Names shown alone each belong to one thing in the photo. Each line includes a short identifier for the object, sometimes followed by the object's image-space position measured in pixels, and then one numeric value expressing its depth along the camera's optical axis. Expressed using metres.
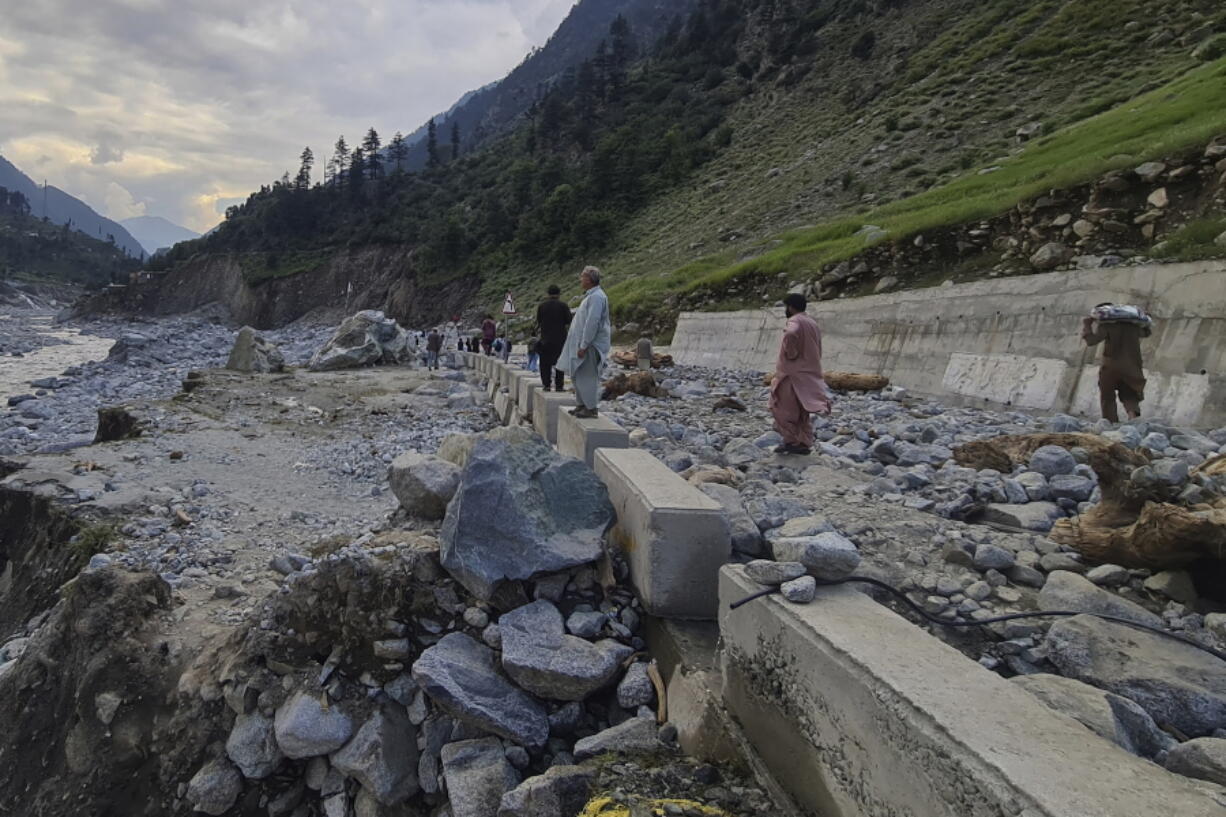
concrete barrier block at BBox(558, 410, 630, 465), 5.54
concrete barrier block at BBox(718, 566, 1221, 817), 1.54
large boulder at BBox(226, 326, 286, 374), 22.17
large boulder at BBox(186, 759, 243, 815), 3.60
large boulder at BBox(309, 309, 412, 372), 24.33
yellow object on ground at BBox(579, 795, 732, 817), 2.35
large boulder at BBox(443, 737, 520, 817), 2.91
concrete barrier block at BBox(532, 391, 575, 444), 7.76
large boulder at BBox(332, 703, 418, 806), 3.30
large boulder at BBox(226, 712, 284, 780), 3.62
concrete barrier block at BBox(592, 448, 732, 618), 3.46
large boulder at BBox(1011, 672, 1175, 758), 2.05
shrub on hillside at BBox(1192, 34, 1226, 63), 21.53
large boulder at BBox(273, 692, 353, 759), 3.50
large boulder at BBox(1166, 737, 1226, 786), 1.79
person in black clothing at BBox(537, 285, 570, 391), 8.85
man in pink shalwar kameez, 6.48
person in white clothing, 6.54
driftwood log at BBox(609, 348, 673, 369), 17.06
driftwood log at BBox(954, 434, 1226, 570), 2.97
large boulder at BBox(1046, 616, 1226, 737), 2.24
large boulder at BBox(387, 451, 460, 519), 5.25
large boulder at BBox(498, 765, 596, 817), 2.52
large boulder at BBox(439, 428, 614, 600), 3.77
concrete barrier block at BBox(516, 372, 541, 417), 9.56
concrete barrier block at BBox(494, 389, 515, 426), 12.20
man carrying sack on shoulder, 7.34
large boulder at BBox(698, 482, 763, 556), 3.67
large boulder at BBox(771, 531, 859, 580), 2.74
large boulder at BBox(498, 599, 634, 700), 3.28
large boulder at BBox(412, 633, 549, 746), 3.18
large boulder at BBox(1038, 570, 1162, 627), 2.88
